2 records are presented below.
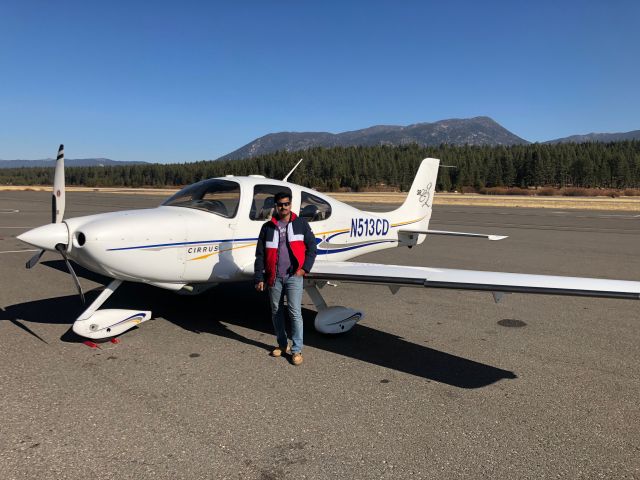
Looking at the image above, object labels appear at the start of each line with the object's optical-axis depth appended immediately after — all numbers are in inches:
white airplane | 184.4
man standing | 190.4
